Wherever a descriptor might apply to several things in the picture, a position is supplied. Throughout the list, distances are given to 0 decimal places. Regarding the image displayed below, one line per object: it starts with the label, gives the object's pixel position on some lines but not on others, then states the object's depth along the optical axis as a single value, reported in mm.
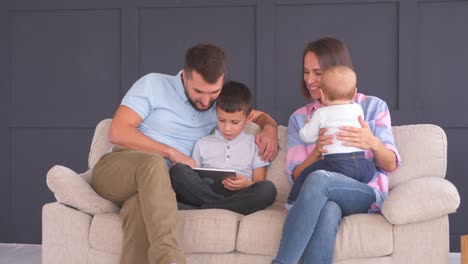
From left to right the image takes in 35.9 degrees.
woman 2639
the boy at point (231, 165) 3092
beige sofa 2732
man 2672
